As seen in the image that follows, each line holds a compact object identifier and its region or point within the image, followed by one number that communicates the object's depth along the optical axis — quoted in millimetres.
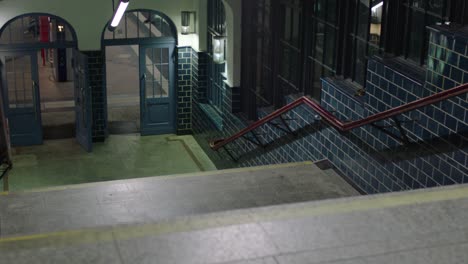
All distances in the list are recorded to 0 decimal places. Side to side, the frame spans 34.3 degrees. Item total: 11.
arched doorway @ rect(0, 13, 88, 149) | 14016
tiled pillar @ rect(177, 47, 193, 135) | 14703
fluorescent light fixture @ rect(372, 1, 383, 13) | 7872
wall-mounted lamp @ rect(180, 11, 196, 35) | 14297
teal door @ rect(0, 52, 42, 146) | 14422
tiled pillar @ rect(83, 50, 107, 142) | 14336
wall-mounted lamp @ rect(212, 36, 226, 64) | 12336
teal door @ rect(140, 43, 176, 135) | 14758
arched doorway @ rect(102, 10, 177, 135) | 14570
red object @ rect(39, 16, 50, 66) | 14680
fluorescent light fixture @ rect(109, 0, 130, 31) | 11375
